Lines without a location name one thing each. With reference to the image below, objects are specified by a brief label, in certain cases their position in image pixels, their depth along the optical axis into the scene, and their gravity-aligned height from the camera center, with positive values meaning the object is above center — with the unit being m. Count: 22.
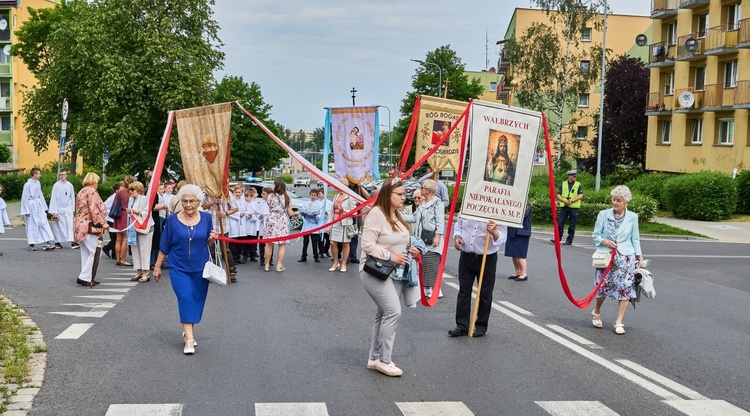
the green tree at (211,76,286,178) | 77.81 +2.15
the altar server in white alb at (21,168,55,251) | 19.30 -1.39
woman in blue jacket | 9.78 -0.87
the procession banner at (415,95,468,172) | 14.59 +0.74
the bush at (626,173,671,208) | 35.53 -0.40
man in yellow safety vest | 21.97 -0.66
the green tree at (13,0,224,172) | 41.47 +4.51
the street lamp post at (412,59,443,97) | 65.72 +7.41
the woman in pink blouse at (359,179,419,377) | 7.54 -0.74
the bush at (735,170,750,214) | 32.03 -0.41
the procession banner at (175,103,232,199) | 11.76 +0.31
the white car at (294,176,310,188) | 96.19 -2.15
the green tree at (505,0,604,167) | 50.59 +6.95
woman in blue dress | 8.39 -0.97
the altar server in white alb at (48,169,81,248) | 19.47 -1.26
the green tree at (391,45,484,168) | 71.31 +7.76
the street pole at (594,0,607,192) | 37.44 +1.77
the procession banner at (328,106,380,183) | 14.45 +0.43
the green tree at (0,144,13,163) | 60.41 -0.06
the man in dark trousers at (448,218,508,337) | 9.33 -1.12
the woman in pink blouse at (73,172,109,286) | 13.00 -1.05
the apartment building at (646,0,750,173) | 37.44 +4.57
